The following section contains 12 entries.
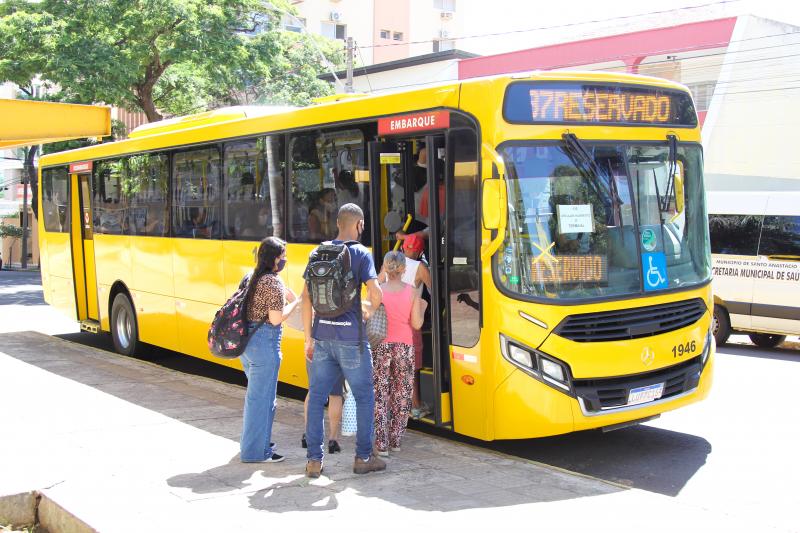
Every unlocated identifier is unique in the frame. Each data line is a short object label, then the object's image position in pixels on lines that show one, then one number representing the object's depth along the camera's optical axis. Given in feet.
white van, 46.91
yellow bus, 22.97
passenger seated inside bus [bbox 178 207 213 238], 36.40
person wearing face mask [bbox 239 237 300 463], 22.08
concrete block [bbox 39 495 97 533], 18.08
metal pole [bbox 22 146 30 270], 140.97
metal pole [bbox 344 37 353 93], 96.78
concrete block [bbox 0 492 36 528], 19.45
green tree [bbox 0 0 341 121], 81.71
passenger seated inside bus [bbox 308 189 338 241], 29.09
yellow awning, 32.45
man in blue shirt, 20.99
